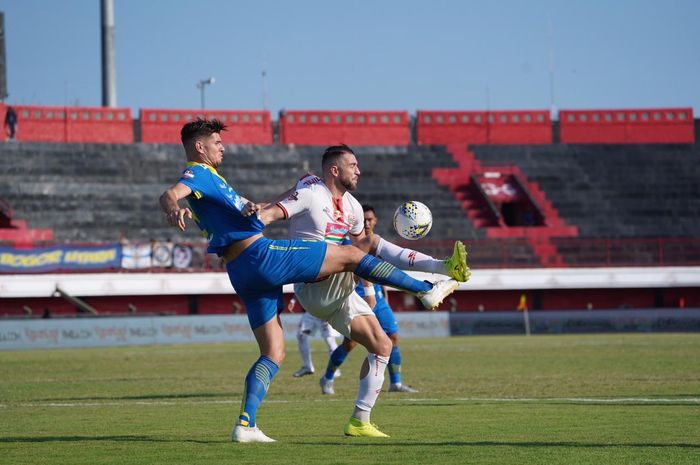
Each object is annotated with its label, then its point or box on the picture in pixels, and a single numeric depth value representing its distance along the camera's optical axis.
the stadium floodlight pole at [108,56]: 55.50
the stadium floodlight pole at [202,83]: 66.00
